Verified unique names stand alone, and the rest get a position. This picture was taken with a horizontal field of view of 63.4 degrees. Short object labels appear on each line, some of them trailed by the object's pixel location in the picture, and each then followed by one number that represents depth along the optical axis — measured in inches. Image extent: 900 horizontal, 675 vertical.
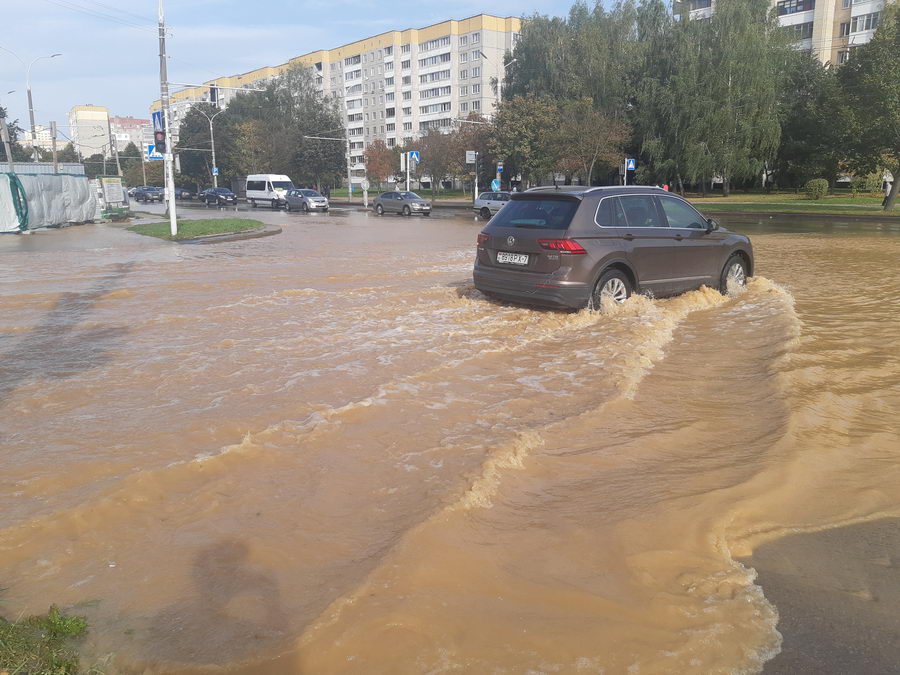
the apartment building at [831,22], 2373.4
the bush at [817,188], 1731.1
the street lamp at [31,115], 1652.6
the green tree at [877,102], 1343.5
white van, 2127.2
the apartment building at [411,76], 3737.7
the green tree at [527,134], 2005.4
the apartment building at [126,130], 5969.5
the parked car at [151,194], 2812.5
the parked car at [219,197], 2223.2
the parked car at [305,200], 1909.4
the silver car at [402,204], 1660.9
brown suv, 347.6
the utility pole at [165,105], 902.4
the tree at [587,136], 1824.6
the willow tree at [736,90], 1653.5
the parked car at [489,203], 1521.9
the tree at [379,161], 3304.6
